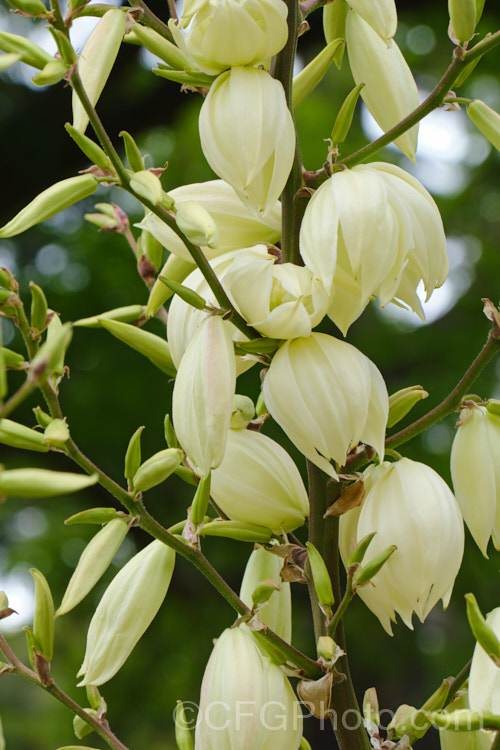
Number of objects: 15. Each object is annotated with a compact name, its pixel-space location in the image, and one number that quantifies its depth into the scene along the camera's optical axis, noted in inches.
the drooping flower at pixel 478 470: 41.4
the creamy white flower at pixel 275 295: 39.7
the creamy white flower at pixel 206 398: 39.0
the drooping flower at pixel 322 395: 39.9
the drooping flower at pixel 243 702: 39.7
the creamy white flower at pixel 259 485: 41.8
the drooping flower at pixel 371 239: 39.7
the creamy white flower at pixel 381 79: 42.1
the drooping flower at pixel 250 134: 40.0
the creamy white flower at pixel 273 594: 43.2
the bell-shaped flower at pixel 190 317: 41.3
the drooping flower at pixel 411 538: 40.5
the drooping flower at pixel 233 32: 39.9
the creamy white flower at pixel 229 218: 42.0
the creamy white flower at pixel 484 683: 39.6
